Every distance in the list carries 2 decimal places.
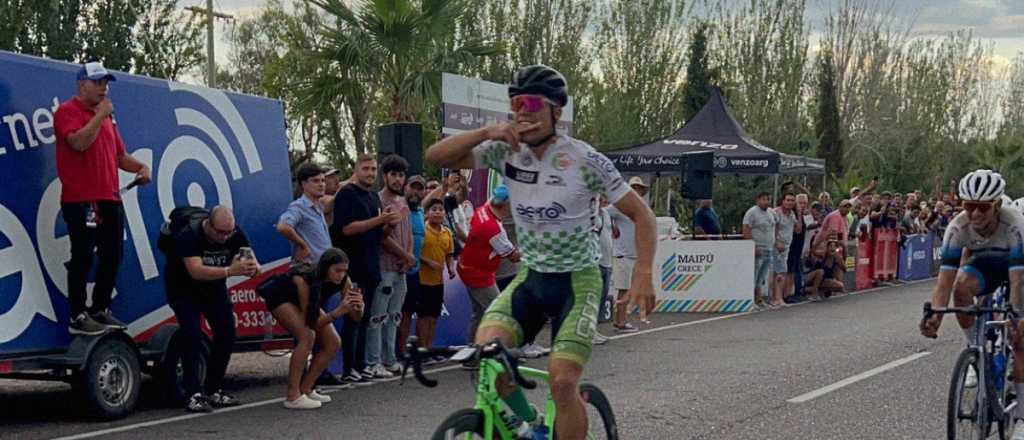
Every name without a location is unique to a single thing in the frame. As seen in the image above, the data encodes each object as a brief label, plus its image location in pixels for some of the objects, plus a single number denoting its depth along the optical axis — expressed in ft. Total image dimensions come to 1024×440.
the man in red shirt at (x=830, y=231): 72.49
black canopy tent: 83.15
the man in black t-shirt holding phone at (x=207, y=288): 31.68
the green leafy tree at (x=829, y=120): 178.50
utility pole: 107.76
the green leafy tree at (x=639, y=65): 132.93
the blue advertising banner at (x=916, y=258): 90.68
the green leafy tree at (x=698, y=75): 146.10
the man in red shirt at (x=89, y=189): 29.81
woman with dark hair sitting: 32.81
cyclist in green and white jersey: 17.79
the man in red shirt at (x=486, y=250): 41.16
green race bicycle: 15.55
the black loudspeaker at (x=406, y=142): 44.70
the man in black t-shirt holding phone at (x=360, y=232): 37.09
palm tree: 65.87
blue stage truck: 29.43
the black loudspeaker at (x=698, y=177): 68.90
